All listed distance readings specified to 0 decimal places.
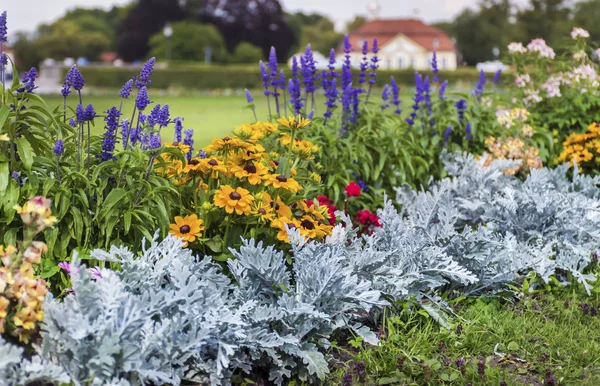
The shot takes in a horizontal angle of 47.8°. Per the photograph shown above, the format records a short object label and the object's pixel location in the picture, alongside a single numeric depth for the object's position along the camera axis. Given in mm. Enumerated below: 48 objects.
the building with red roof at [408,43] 57747
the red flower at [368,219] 4113
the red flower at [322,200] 3839
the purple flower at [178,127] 3649
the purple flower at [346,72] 5051
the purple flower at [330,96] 5020
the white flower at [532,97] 6180
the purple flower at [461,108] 5652
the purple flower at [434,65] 5553
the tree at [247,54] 42844
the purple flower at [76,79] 3045
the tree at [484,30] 44875
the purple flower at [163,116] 3227
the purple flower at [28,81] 3166
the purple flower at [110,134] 3219
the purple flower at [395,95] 5457
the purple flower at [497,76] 6205
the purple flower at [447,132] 5398
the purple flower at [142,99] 3164
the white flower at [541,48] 6238
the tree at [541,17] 41969
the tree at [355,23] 66312
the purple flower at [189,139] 3746
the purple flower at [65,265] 2910
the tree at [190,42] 42031
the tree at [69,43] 47938
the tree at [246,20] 48281
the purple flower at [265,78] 4610
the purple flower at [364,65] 5215
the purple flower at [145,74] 3172
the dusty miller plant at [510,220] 3584
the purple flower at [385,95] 5448
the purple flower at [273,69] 4477
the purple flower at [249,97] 4455
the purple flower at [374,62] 5176
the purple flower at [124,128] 3557
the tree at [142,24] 45594
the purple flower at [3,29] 3091
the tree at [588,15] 37875
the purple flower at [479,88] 5984
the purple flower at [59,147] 2938
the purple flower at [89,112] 3092
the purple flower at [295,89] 4848
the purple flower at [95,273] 2773
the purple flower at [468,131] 5620
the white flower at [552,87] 6121
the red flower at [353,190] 4047
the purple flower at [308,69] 4816
